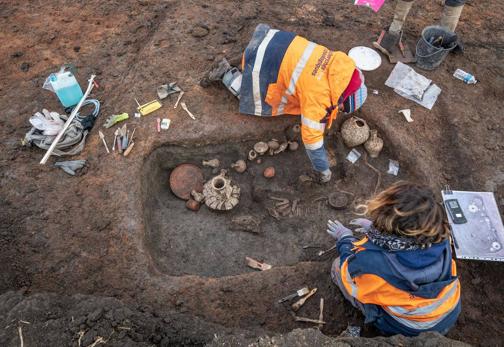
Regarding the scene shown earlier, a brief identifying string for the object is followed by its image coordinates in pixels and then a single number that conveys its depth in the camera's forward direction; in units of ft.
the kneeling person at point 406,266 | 8.80
